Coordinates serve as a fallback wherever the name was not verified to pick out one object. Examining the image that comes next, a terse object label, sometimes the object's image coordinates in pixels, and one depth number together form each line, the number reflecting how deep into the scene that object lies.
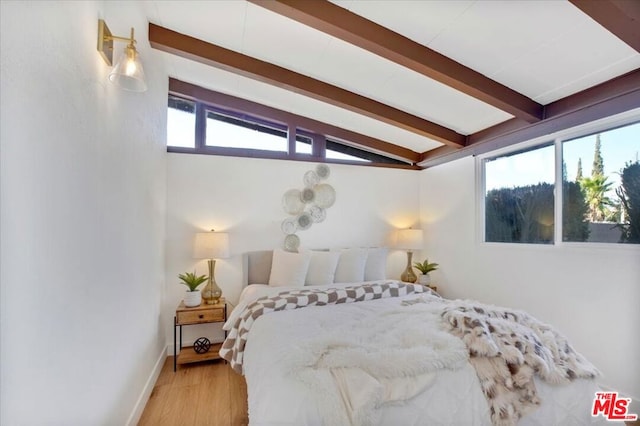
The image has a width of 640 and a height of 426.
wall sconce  1.36
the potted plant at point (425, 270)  3.80
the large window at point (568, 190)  2.25
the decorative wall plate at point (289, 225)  3.62
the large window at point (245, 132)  3.44
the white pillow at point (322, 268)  3.21
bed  1.24
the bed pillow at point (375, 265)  3.50
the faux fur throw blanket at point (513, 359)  1.37
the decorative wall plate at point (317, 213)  3.76
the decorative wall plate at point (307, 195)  3.72
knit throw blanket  2.17
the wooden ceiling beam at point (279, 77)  2.50
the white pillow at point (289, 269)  3.10
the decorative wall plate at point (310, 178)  3.77
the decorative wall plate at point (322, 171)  3.82
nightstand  2.79
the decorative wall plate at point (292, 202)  3.66
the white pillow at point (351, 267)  3.33
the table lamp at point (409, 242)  3.88
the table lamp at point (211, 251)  3.02
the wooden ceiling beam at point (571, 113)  2.07
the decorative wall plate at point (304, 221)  3.68
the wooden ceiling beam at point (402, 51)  1.83
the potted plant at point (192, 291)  2.90
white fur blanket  1.21
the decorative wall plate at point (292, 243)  3.61
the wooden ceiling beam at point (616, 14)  1.43
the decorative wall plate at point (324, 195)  3.81
